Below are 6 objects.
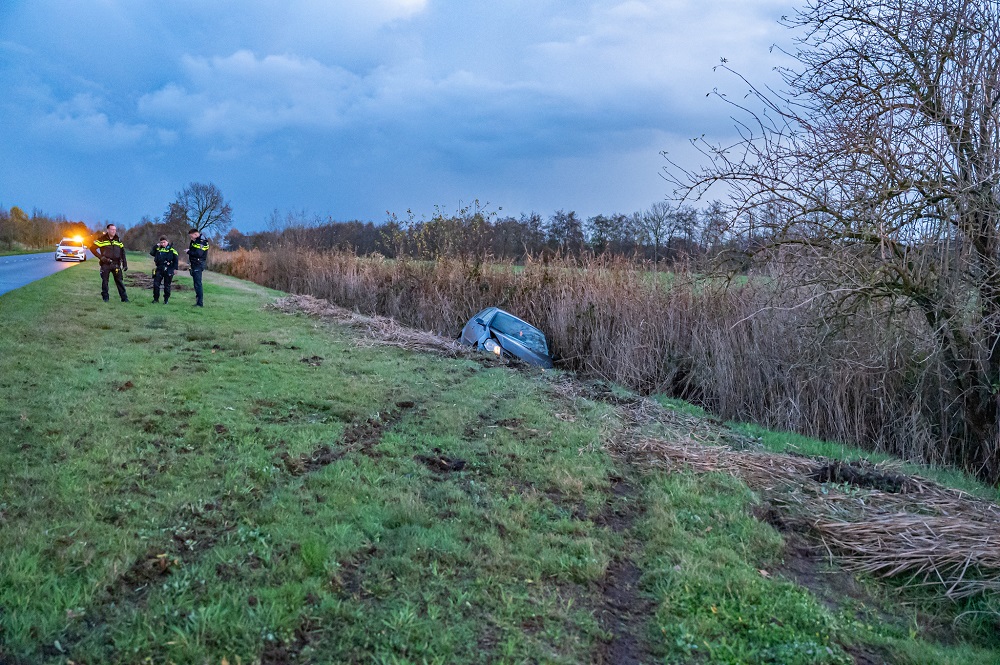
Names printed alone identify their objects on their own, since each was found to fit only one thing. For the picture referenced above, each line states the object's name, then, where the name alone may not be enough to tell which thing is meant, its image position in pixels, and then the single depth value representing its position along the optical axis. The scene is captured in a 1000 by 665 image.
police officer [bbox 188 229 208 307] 14.38
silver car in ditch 12.16
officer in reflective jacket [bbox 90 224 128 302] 13.81
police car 36.88
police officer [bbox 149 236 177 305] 14.45
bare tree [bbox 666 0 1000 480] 6.18
